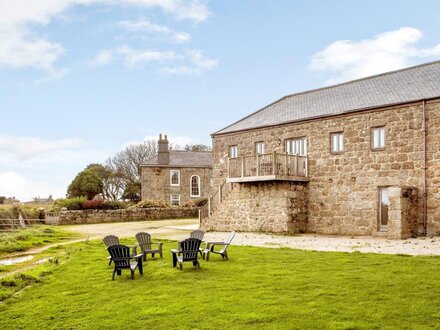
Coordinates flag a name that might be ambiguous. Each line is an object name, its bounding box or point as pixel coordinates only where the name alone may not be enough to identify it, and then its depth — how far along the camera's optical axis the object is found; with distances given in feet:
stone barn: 60.13
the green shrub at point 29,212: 106.68
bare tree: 202.59
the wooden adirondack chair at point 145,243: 44.45
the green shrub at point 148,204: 124.77
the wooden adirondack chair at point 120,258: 35.29
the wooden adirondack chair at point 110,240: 41.39
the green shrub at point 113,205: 139.95
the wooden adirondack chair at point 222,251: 43.10
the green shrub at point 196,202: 132.82
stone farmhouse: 143.95
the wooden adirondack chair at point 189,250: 38.11
